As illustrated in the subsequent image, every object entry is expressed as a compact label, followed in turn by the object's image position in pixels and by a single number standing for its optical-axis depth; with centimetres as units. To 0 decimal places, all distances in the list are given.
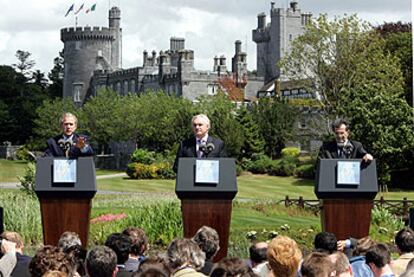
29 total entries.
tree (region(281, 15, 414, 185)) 5672
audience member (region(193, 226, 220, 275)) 978
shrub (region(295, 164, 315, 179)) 6116
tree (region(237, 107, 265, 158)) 7119
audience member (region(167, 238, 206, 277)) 862
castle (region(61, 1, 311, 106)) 10819
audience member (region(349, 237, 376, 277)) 989
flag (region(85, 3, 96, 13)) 10950
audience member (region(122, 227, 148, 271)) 951
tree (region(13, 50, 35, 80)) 14662
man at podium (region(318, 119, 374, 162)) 1341
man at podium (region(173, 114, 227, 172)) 1303
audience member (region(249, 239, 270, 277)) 961
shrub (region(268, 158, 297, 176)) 6394
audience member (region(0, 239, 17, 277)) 981
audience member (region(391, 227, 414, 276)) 1006
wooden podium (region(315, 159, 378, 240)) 1314
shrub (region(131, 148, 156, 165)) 6838
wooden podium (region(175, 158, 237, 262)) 1277
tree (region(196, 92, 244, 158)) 6881
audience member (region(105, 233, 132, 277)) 930
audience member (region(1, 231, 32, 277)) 962
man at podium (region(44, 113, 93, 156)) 1290
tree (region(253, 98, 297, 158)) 7450
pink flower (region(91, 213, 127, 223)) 2523
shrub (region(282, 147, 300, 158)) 7109
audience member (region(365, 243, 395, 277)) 952
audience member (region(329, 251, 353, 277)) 876
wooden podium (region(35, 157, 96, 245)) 1283
